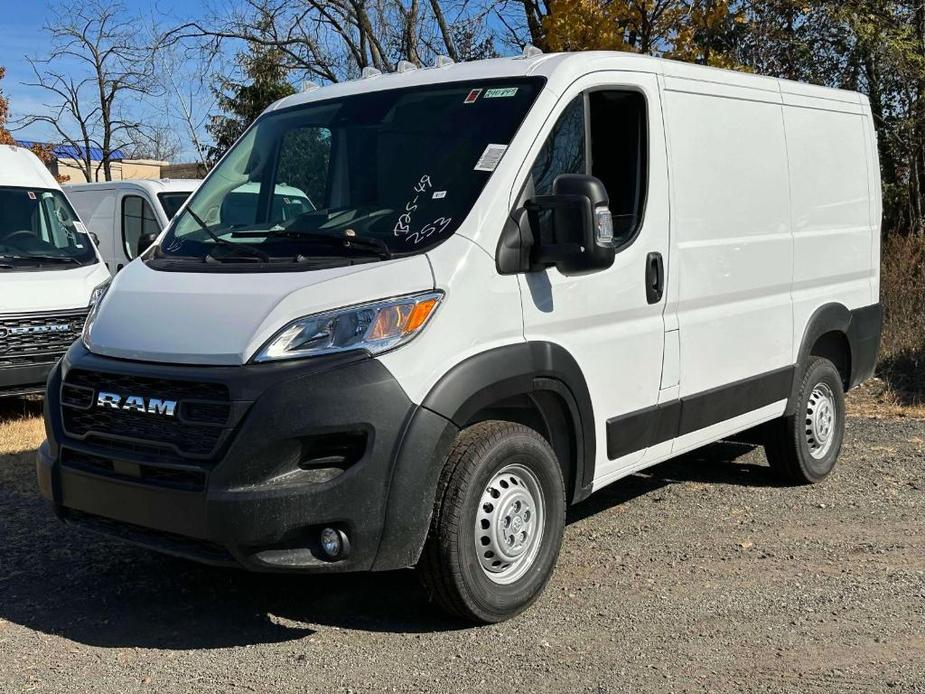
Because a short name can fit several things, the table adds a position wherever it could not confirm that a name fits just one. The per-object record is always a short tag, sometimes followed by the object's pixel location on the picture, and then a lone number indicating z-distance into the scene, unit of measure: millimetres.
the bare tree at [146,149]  33388
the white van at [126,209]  12023
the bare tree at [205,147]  19991
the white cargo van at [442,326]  3818
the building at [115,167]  36938
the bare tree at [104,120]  29969
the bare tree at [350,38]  20516
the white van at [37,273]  8539
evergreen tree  21891
